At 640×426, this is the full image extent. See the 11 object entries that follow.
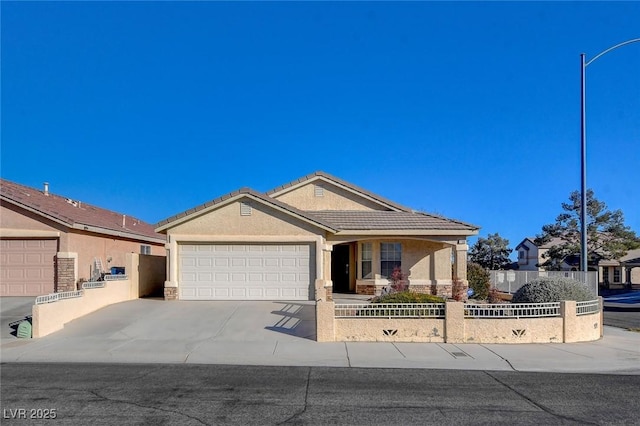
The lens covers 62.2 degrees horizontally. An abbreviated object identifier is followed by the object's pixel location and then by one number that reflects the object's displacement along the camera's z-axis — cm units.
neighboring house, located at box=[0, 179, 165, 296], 1797
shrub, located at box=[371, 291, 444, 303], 1391
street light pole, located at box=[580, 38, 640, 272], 1738
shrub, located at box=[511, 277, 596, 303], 1462
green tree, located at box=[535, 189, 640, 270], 4103
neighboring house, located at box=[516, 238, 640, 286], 4391
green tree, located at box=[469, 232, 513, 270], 5175
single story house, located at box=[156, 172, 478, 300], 1900
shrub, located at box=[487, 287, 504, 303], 1884
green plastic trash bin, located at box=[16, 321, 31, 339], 1325
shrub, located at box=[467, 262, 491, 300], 2286
